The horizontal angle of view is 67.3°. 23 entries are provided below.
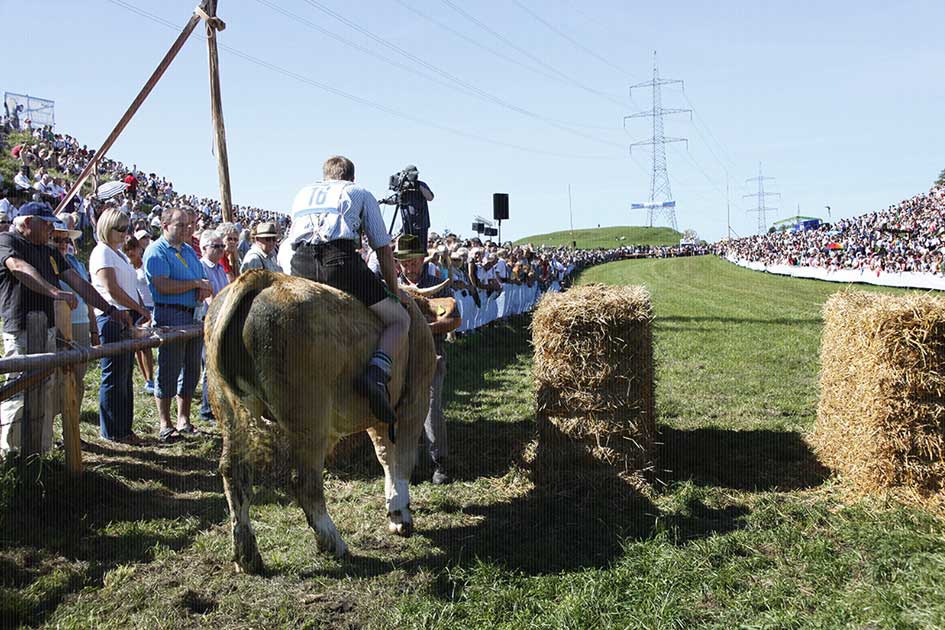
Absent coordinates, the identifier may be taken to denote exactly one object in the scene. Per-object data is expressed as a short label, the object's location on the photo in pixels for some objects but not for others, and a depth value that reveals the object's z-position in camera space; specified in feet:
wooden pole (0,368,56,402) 16.38
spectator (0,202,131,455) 19.13
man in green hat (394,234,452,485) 21.22
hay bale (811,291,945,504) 17.65
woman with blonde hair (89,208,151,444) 23.34
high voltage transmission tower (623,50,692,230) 485.07
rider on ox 15.29
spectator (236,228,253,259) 39.24
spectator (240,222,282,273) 25.75
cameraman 28.04
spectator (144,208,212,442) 24.64
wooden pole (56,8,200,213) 38.73
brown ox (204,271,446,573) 13.57
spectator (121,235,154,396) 29.84
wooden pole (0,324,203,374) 15.11
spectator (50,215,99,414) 21.12
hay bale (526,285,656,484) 19.65
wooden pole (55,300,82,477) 18.30
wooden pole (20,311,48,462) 17.85
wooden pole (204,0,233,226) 36.96
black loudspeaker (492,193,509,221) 96.53
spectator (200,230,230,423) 28.43
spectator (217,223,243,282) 29.86
